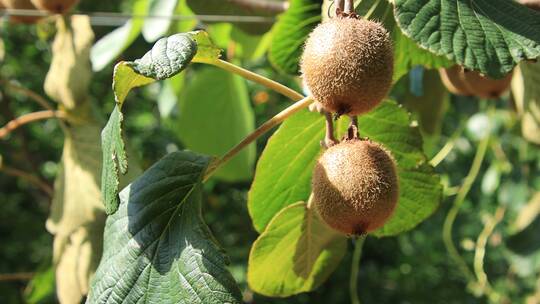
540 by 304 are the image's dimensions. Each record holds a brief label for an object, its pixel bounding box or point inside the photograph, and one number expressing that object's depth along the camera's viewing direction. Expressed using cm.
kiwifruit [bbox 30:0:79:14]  101
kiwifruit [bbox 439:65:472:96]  95
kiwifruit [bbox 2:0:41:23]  108
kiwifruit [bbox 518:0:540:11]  85
